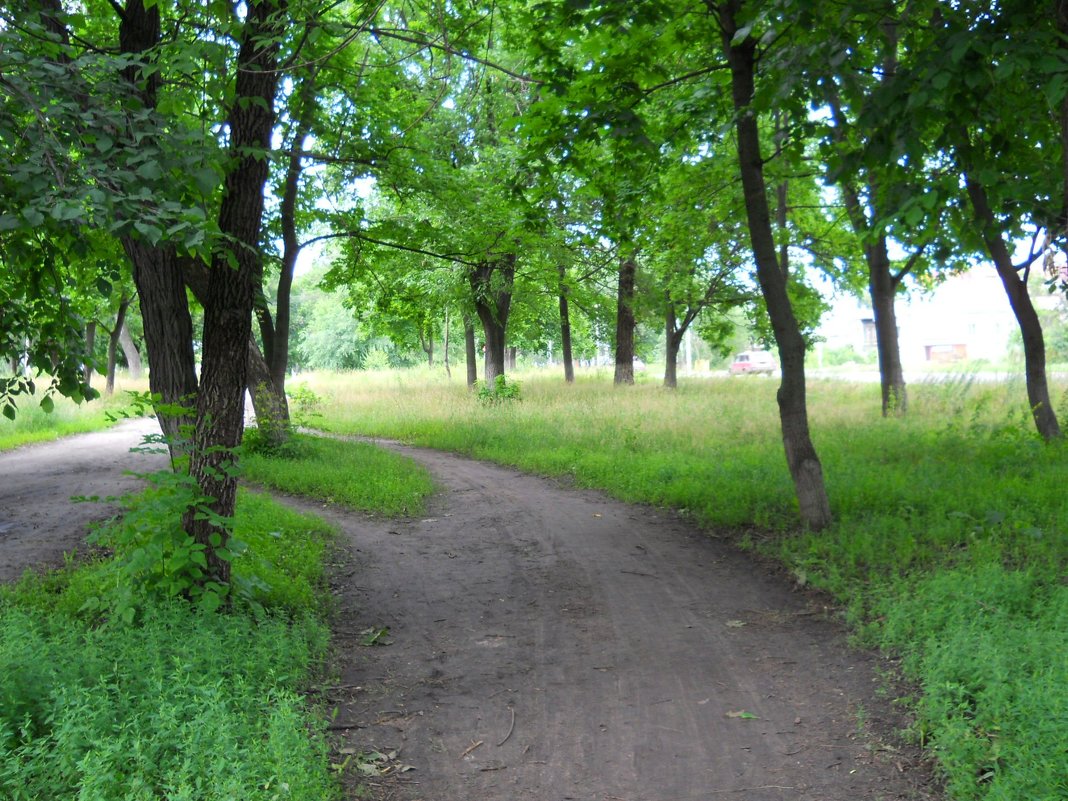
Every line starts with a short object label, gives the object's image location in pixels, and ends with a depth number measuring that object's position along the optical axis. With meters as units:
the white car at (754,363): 53.03
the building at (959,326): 68.88
